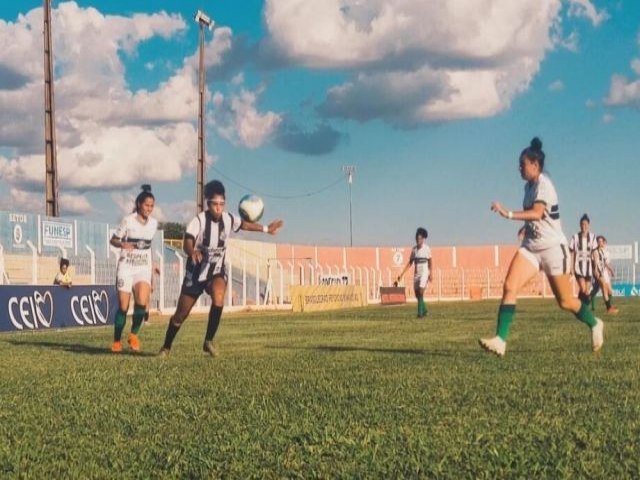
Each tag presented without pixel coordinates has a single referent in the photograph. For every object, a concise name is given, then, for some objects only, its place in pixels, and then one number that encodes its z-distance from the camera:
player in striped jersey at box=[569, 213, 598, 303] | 21.64
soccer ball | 11.66
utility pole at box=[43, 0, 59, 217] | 35.25
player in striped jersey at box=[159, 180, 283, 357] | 11.12
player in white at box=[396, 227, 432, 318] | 24.30
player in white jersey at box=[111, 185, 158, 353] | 12.66
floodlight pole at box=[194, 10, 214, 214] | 45.63
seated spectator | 22.16
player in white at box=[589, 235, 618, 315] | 22.91
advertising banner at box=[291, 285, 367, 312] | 34.97
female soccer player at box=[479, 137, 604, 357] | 10.09
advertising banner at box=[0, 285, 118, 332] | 20.27
